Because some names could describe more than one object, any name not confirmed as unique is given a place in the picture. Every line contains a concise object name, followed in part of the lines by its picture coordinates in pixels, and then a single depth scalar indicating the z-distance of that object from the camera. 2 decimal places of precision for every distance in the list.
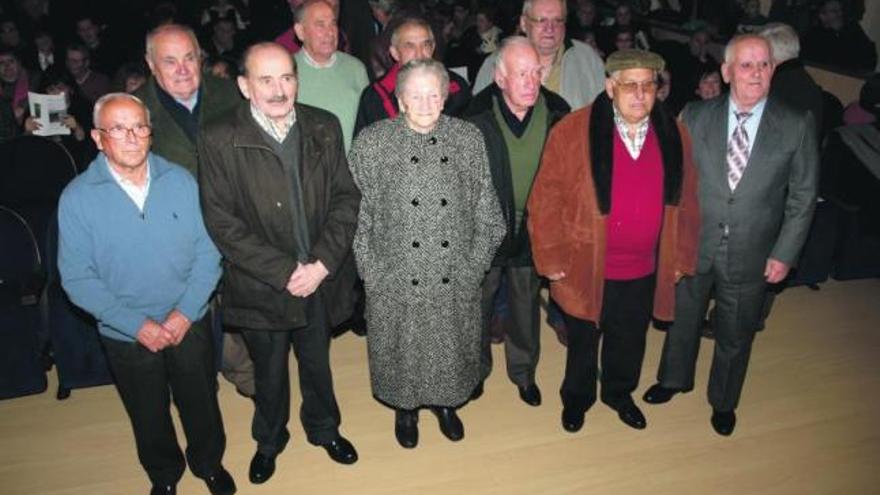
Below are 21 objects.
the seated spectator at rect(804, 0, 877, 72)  7.88
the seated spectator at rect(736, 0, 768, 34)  9.49
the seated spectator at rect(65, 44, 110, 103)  6.10
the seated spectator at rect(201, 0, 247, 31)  9.01
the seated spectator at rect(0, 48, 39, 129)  5.77
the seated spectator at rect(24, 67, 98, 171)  5.14
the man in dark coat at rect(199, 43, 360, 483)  2.75
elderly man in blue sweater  2.54
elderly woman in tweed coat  2.88
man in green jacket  3.13
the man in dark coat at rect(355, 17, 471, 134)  3.63
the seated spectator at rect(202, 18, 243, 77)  8.00
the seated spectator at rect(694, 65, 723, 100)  5.07
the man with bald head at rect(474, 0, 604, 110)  3.96
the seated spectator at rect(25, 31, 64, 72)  7.26
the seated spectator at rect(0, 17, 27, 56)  7.56
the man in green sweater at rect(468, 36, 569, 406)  3.13
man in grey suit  3.08
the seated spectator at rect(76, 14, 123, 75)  7.92
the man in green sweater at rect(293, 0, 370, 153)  3.90
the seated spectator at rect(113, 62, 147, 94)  4.39
